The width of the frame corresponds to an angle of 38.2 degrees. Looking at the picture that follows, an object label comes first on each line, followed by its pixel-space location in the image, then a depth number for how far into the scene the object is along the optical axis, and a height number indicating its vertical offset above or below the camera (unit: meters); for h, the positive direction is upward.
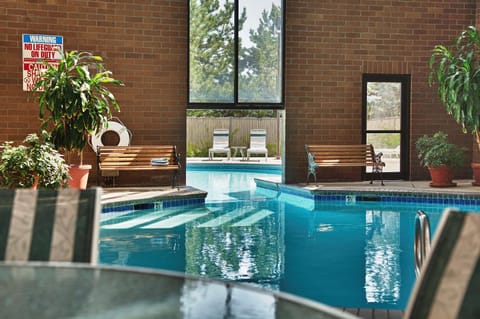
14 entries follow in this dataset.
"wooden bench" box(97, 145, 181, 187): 10.03 -0.29
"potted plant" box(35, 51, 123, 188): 8.46 +0.39
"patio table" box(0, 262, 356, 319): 1.33 -0.32
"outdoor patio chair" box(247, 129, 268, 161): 17.58 +0.03
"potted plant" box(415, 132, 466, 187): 10.37 -0.25
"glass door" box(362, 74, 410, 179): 11.55 +0.39
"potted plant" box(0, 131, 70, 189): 7.21 -0.33
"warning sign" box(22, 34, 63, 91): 9.94 +1.17
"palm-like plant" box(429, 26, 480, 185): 9.93 +0.78
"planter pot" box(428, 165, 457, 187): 10.42 -0.51
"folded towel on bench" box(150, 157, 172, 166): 10.16 -0.33
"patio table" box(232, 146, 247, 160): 17.82 -0.27
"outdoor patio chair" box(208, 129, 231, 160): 17.66 -0.01
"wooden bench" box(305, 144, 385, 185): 10.88 -0.24
